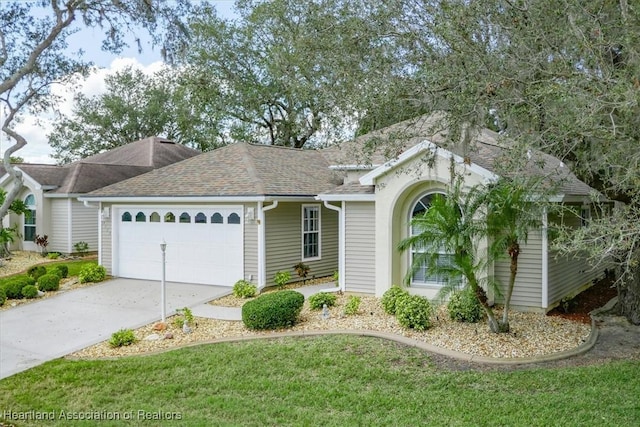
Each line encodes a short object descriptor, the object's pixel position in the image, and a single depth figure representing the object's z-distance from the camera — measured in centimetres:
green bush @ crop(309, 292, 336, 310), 1121
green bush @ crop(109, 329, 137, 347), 934
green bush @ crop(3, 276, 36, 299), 1321
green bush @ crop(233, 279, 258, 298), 1327
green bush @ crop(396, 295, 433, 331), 954
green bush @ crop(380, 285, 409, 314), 1060
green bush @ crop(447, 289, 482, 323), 1002
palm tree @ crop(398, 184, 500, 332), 885
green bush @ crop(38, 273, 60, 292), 1405
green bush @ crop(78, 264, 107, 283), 1543
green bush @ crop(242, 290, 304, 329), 979
